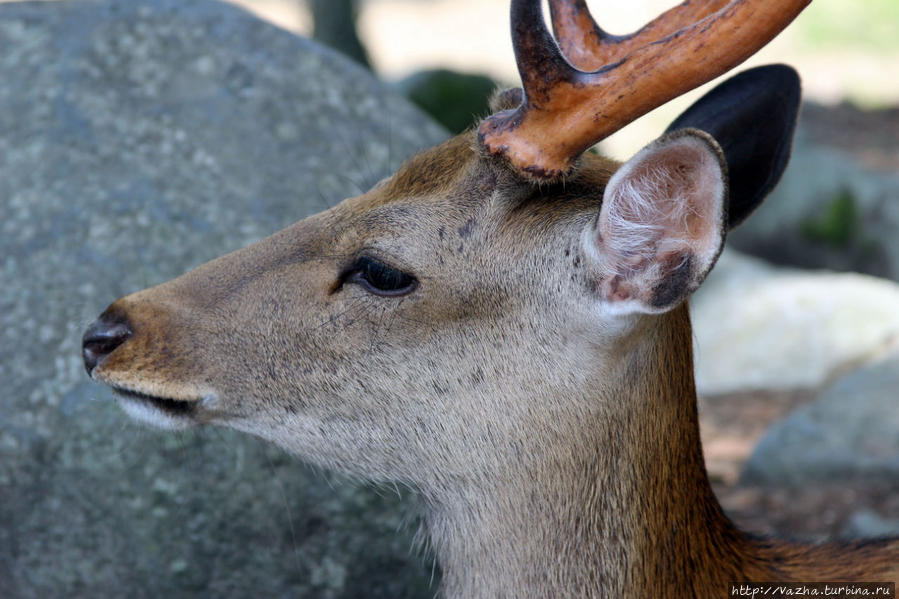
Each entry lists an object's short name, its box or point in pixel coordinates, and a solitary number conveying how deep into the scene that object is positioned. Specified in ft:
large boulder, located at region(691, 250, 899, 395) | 48.21
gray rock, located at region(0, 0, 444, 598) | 24.90
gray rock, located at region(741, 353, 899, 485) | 36.01
